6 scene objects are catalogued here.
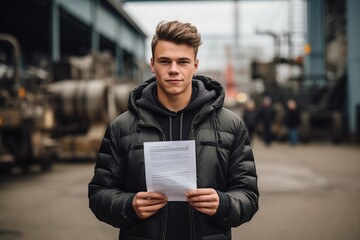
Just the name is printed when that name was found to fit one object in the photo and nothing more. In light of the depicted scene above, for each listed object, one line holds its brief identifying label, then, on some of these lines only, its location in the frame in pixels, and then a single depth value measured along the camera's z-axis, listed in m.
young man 2.44
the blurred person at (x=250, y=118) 20.50
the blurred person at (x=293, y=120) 19.86
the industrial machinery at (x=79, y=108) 13.54
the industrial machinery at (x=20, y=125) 10.54
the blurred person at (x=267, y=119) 19.91
